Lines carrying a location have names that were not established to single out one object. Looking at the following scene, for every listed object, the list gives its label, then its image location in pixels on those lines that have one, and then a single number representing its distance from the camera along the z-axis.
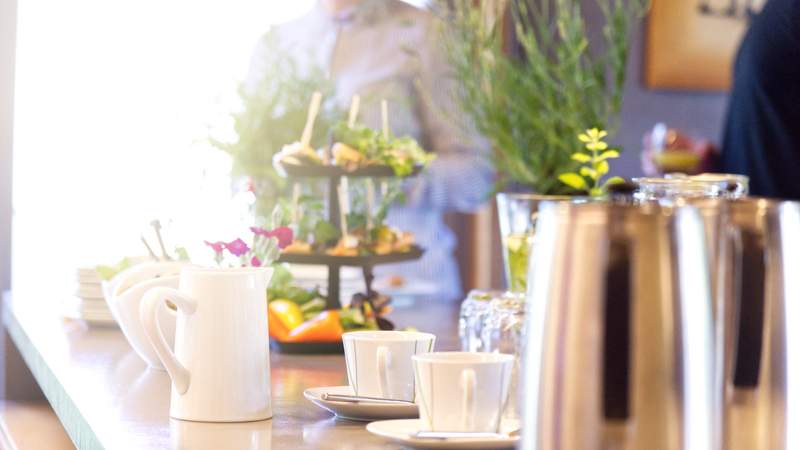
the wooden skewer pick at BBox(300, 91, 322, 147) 2.56
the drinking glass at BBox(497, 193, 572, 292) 2.20
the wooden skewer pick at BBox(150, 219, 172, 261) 2.40
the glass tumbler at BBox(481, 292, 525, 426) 1.99
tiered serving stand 2.62
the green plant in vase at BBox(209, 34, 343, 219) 3.01
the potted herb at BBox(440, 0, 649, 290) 2.53
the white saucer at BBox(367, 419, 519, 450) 1.66
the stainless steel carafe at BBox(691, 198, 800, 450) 1.50
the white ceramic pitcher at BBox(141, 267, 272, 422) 1.84
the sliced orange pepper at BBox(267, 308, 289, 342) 2.48
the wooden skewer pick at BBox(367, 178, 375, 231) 2.76
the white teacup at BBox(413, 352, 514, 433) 1.67
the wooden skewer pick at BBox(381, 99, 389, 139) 2.67
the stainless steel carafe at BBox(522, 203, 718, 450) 1.40
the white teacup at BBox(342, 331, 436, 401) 1.84
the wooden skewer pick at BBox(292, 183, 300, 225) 2.73
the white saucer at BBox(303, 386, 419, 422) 1.82
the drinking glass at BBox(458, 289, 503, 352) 2.28
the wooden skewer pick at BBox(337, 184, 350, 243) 2.69
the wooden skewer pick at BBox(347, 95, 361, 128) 2.66
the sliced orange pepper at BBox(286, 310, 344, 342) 2.44
